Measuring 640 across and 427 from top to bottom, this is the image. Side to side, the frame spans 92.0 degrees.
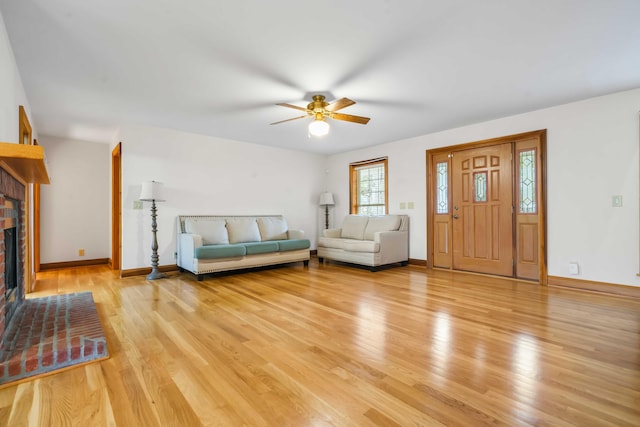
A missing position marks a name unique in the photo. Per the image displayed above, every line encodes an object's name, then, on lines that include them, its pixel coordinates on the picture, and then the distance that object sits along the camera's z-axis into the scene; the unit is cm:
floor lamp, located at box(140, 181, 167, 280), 428
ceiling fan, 334
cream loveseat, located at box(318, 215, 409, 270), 486
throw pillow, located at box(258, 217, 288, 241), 546
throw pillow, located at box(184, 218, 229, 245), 470
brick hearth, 174
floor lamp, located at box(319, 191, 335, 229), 663
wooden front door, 432
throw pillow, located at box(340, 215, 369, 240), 572
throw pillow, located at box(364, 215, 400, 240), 537
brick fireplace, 191
